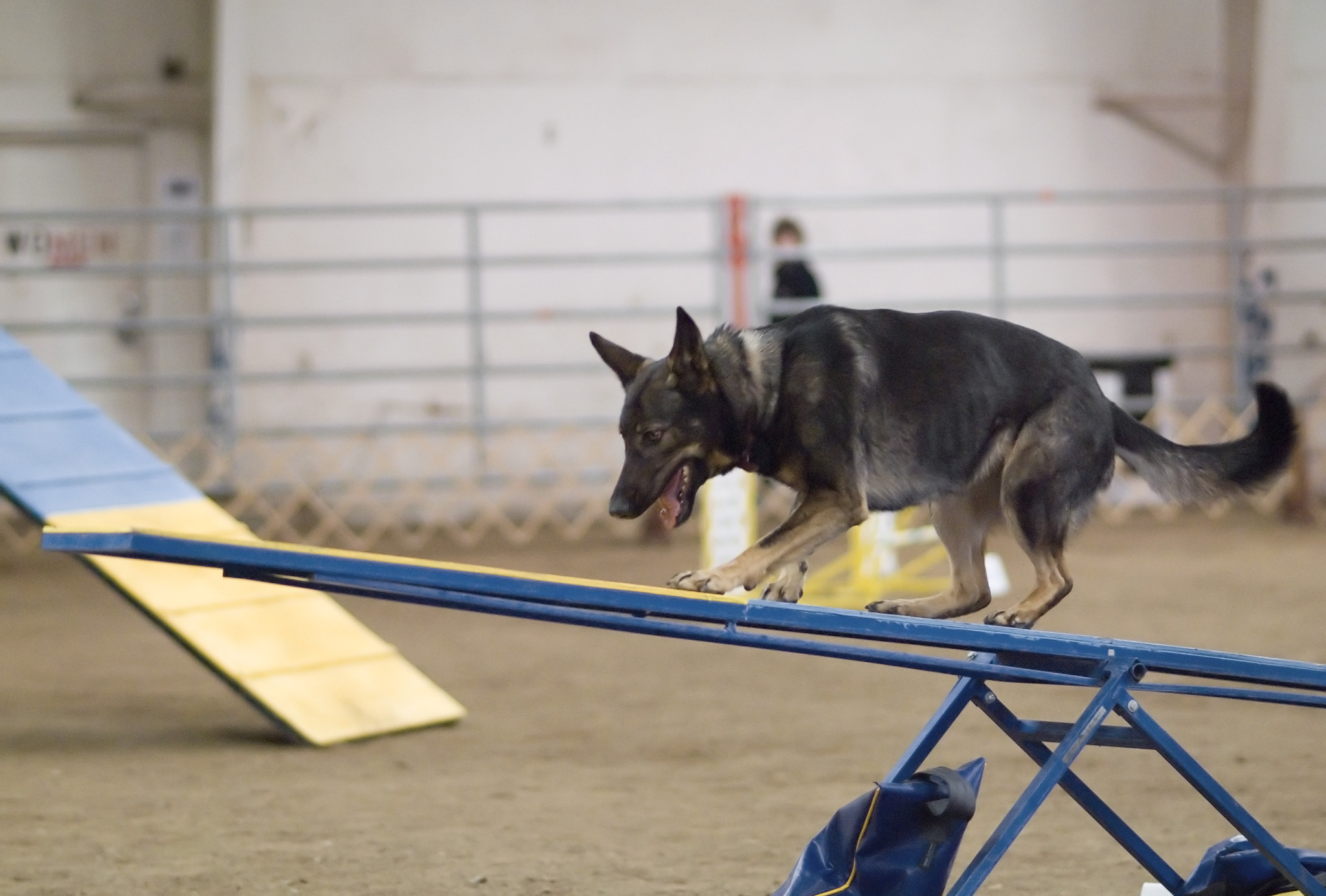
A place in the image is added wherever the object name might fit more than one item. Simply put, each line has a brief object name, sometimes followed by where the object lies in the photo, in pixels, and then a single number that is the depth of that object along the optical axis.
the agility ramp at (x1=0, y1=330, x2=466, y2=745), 8.72
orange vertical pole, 18.66
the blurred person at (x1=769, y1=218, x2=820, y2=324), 18.34
